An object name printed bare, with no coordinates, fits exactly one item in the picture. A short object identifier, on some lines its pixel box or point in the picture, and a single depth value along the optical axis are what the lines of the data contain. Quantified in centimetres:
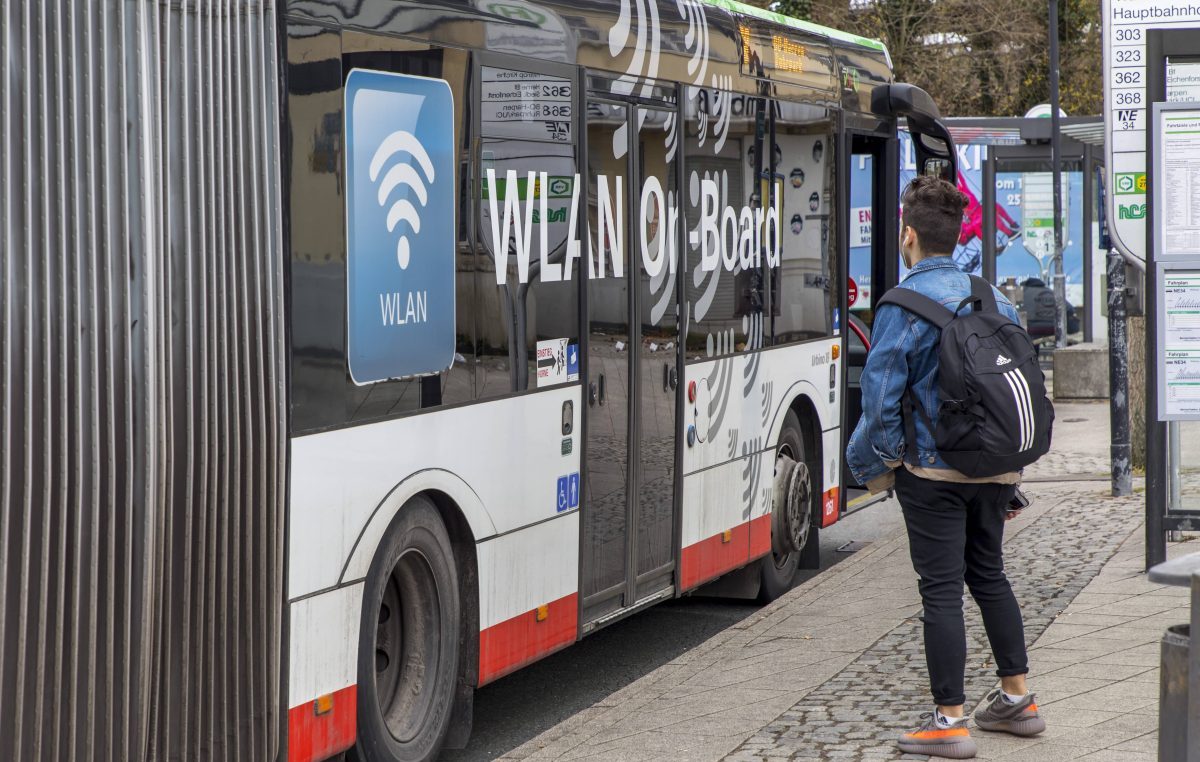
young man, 528
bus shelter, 2388
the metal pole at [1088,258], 2447
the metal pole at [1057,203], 2361
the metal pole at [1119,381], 1116
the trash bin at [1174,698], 333
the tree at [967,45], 3553
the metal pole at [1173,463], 832
